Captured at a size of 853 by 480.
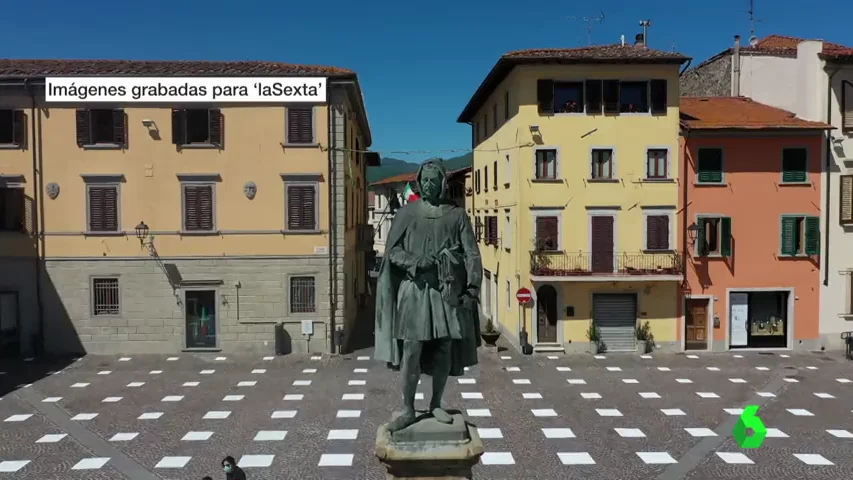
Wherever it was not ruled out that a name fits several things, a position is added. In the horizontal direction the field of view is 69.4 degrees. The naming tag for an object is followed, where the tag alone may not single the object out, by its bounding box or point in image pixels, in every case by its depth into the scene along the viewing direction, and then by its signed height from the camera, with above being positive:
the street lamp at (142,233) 25.33 -0.42
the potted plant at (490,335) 26.78 -5.00
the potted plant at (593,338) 26.11 -5.00
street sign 25.88 -3.17
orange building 25.95 -0.18
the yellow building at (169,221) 25.16 +0.07
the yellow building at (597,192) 25.56 +1.22
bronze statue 6.70 -0.79
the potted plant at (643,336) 26.22 -4.96
